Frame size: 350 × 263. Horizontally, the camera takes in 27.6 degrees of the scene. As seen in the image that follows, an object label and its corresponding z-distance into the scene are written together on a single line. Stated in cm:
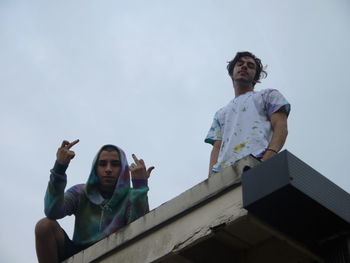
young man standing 667
